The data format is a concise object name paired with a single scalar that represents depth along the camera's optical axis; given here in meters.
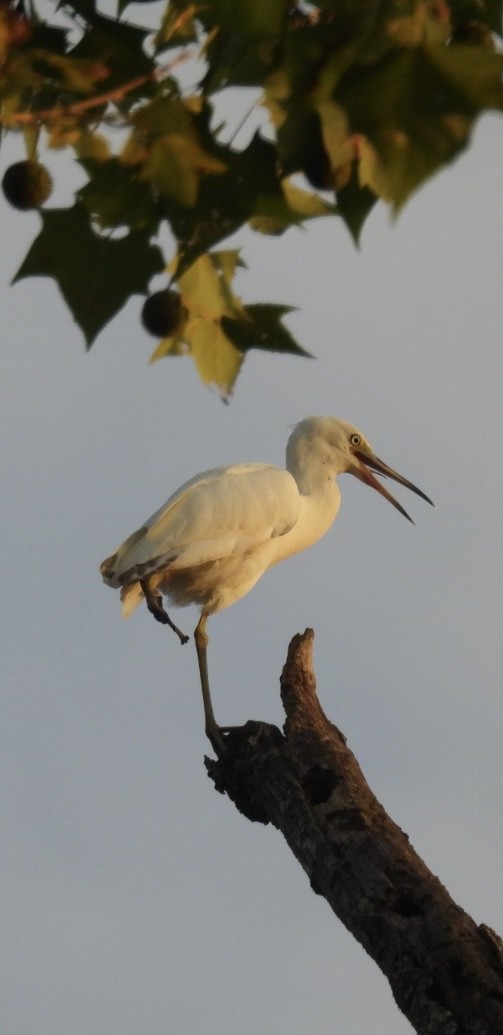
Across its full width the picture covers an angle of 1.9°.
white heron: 21.97
